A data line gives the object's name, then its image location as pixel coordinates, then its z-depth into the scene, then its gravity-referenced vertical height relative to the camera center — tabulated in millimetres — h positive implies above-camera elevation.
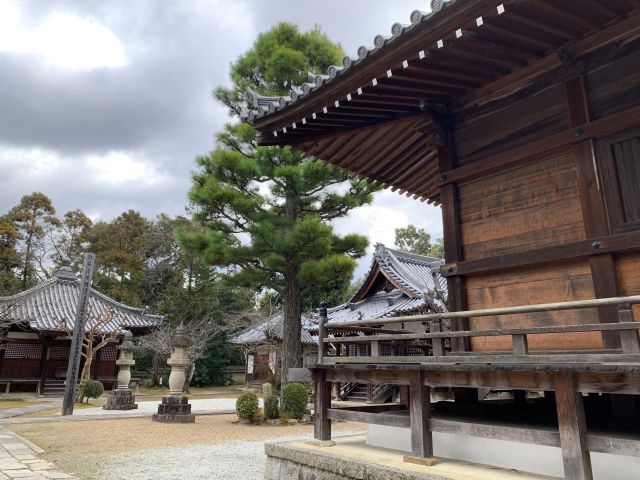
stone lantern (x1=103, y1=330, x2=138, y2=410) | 17875 -846
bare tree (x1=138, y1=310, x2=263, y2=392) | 27859 +2089
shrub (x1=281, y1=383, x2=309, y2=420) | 14859 -1037
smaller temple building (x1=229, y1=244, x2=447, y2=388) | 20906 +3348
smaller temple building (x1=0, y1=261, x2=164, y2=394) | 24547 +1707
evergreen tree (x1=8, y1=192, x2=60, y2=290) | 37562 +11101
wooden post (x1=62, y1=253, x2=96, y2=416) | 15250 +756
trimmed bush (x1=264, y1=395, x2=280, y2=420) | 14523 -1258
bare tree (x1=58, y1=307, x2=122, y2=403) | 19922 +1633
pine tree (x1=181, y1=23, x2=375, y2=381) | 14195 +5197
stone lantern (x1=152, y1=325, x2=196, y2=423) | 14625 -945
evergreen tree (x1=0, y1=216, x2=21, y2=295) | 35381 +8294
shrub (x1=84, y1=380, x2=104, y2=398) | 20578 -1030
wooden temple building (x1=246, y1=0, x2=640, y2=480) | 3797 +1737
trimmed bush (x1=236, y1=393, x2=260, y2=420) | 14367 -1235
